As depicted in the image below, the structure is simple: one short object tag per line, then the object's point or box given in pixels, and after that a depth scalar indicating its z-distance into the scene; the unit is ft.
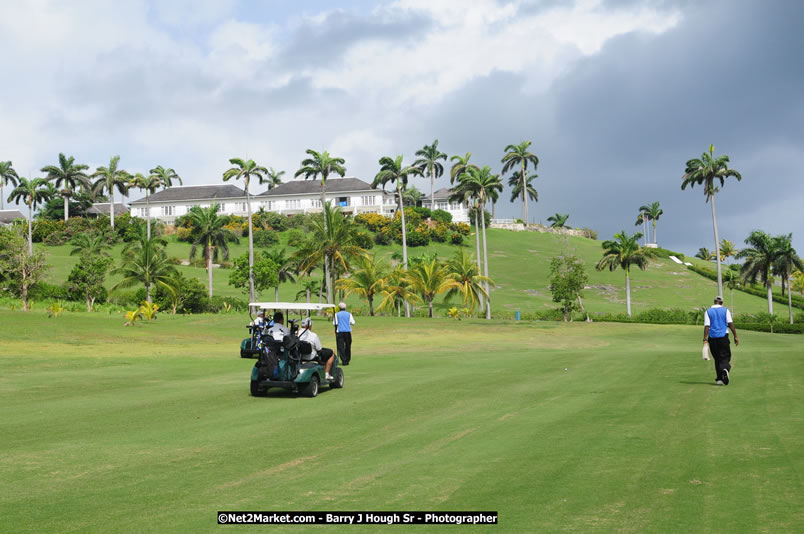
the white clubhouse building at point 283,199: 503.61
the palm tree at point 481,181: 260.62
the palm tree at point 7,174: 442.09
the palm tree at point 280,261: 261.24
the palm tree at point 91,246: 263.80
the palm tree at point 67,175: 435.12
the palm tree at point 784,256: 289.94
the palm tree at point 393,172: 292.40
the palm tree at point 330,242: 211.00
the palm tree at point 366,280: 219.61
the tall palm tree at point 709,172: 286.46
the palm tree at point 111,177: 424.87
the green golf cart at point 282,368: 51.93
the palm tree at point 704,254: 548.23
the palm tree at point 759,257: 292.61
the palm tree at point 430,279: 228.43
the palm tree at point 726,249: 556.55
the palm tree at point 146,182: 379.14
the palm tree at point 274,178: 563.48
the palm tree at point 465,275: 231.09
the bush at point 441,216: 475.72
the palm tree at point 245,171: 272.51
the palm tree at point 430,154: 437.17
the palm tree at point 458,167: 314.96
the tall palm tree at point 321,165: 272.72
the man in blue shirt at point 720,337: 54.75
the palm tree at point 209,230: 281.54
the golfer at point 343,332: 76.13
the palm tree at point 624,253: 297.74
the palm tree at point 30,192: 392.27
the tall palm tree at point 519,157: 514.27
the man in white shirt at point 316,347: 55.83
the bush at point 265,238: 411.34
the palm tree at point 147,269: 224.74
